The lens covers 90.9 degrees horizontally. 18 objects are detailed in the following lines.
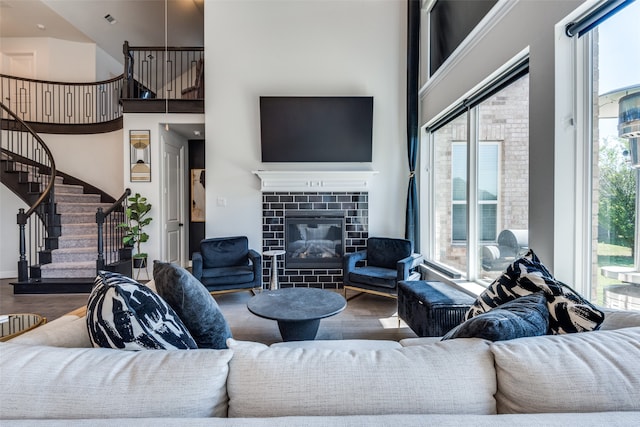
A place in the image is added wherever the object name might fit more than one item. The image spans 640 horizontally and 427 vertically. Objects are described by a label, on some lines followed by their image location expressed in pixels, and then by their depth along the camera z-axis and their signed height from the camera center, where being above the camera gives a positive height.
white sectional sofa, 0.65 -0.40
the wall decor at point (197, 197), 6.30 +0.26
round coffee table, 2.23 -0.74
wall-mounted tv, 4.43 +1.16
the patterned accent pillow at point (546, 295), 1.04 -0.34
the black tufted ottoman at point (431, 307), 2.27 -0.74
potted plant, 4.67 -0.22
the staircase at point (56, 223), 4.33 -0.21
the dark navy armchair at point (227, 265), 3.77 -0.71
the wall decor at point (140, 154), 4.87 +0.87
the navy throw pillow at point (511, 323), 0.89 -0.35
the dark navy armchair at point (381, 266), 3.56 -0.71
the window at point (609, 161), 1.69 +0.28
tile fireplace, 4.55 -0.21
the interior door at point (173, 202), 5.25 +0.14
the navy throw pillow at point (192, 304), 1.34 -0.41
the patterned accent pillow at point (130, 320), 0.92 -0.34
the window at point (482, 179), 2.57 +0.31
